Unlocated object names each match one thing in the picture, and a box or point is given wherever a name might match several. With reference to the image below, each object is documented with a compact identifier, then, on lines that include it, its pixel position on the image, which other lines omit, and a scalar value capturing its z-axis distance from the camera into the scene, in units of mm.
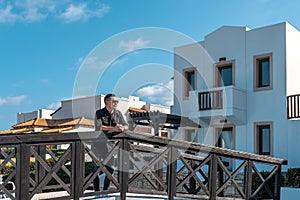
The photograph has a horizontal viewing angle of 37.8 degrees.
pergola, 17359
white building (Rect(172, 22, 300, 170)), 16234
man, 6809
